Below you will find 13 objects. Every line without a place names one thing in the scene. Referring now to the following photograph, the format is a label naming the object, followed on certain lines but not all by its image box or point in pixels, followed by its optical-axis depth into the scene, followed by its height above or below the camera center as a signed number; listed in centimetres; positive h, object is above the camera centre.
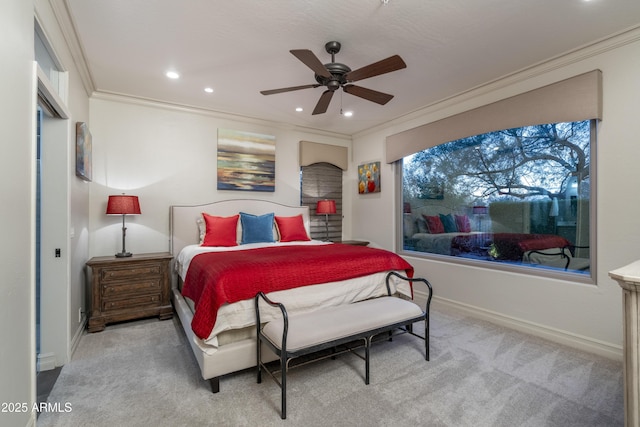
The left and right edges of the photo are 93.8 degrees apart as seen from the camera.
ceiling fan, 233 +116
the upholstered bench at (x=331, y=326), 193 -83
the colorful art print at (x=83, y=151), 279 +59
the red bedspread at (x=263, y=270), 216 -50
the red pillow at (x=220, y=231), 382 -26
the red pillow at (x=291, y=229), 436 -26
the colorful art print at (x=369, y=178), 518 +60
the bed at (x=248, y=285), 213 -62
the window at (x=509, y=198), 298 +16
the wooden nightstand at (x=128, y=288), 321 -87
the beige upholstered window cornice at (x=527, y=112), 274 +108
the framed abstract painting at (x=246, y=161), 457 +80
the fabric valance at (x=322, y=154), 524 +104
